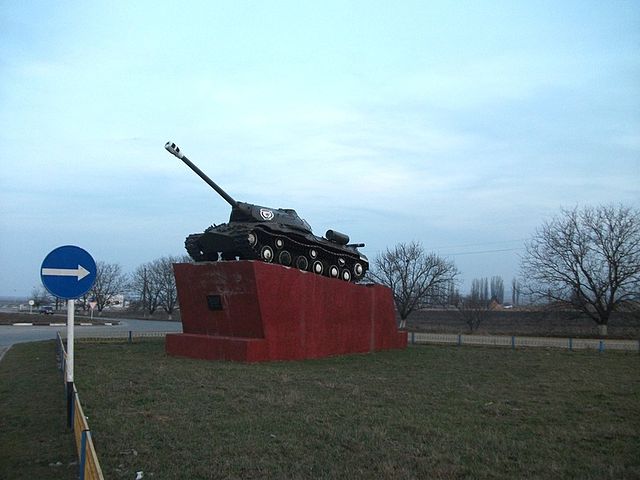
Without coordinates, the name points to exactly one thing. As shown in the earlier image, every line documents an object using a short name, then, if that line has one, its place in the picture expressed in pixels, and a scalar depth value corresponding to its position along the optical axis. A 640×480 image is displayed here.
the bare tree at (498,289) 90.12
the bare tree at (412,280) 44.03
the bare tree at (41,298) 76.81
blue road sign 6.49
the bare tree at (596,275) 32.78
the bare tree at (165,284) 60.89
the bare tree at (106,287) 65.44
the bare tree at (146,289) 67.06
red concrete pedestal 14.86
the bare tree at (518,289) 37.80
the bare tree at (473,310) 42.09
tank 15.93
